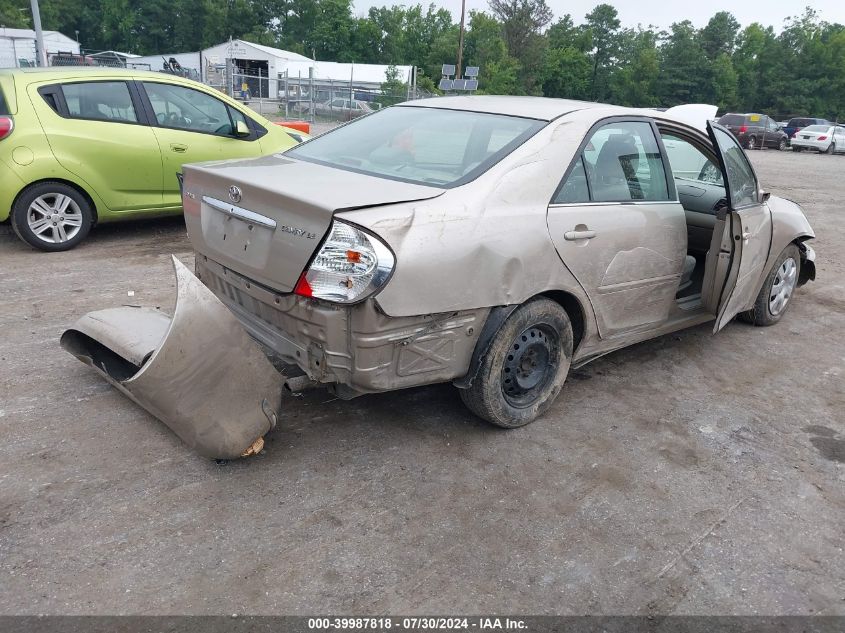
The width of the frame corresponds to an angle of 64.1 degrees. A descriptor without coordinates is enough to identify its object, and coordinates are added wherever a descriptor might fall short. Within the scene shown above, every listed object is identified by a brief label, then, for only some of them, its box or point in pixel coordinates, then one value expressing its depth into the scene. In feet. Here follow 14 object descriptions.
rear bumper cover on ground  9.25
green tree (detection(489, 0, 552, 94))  248.93
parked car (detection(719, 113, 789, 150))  107.55
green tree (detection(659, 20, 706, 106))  223.10
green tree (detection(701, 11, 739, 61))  242.99
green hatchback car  19.56
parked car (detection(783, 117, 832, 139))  124.18
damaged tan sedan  9.31
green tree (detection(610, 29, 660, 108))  231.09
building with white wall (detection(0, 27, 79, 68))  125.39
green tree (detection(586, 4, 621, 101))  266.98
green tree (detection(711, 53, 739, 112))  214.07
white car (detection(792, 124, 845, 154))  101.81
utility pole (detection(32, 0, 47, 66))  54.07
